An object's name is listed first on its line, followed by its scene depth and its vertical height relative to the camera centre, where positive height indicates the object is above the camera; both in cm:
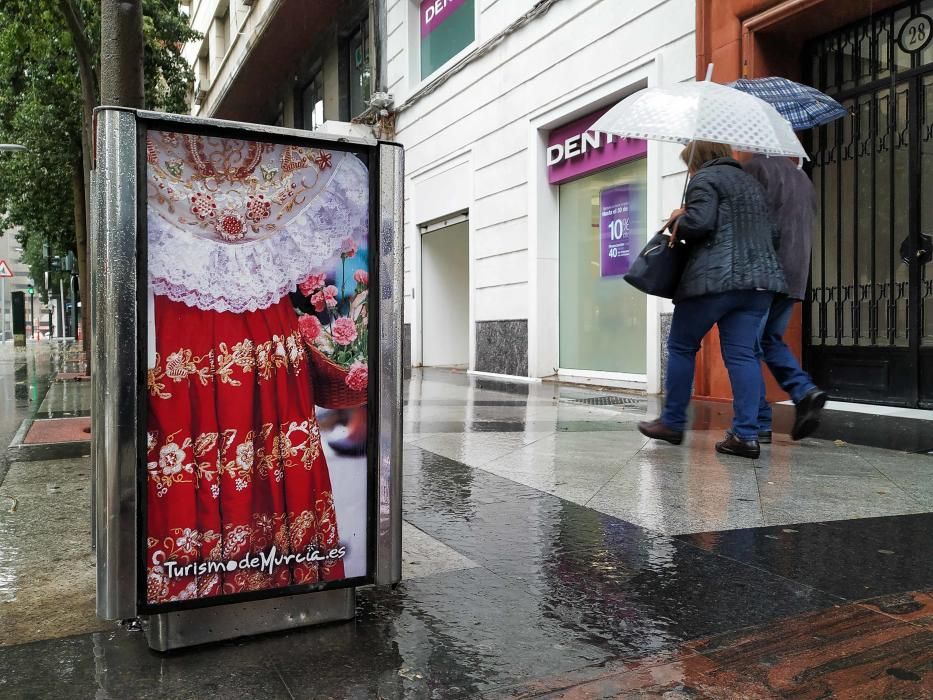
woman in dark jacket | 474 +27
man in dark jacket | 527 +61
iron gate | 717 +104
